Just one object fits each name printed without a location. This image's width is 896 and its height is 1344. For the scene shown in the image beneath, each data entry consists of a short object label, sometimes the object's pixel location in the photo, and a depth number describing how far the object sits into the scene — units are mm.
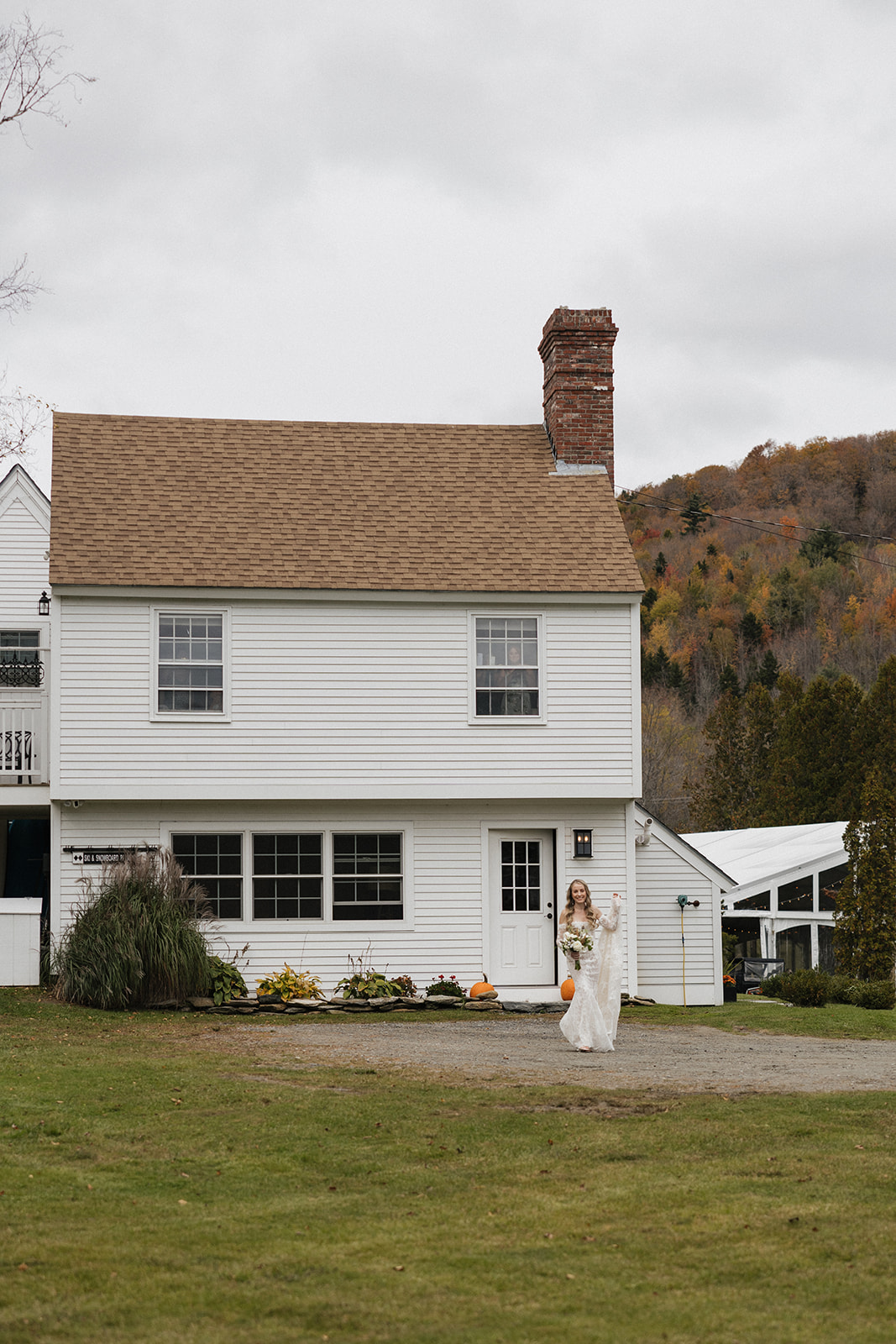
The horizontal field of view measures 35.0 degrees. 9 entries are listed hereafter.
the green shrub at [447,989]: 18141
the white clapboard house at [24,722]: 17562
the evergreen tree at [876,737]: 41188
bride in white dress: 13375
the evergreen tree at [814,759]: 42250
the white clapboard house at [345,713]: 18297
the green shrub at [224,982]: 17188
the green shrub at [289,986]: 17812
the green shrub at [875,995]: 19094
